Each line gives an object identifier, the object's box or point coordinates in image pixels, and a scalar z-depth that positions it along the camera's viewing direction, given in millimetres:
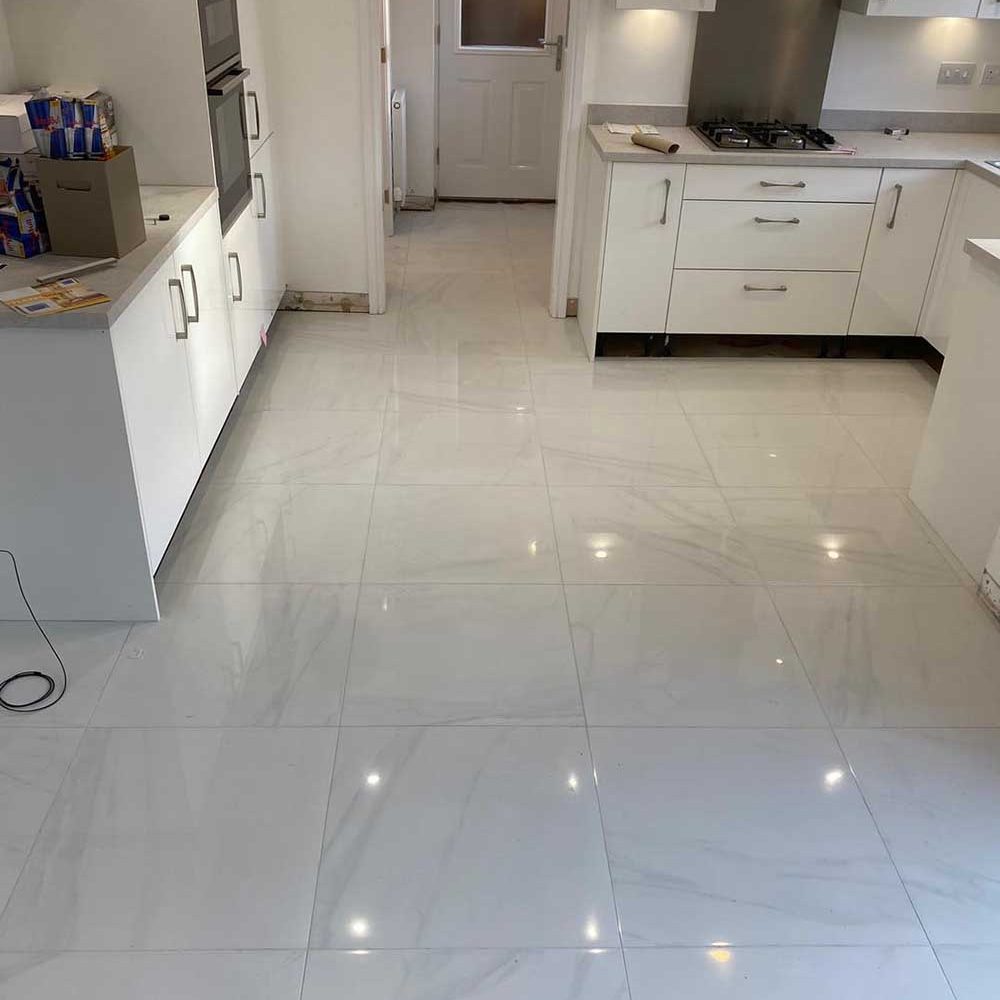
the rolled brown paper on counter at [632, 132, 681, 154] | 3734
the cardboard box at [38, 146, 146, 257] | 2336
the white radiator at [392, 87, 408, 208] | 5676
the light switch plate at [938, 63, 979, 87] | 4168
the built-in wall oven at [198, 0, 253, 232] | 3012
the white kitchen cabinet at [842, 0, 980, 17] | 3752
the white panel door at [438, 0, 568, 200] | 5902
